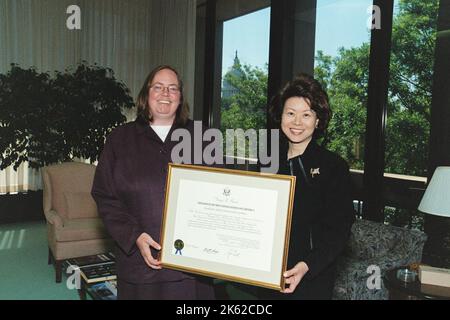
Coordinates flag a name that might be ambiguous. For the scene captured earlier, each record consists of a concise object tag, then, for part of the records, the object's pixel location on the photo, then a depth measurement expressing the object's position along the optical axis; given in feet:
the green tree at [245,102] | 16.40
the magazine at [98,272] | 8.98
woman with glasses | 5.30
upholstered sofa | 9.34
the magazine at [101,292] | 8.06
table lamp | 8.03
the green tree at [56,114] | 15.20
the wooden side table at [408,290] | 7.24
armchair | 12.07
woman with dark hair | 4.61
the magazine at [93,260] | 9.98
